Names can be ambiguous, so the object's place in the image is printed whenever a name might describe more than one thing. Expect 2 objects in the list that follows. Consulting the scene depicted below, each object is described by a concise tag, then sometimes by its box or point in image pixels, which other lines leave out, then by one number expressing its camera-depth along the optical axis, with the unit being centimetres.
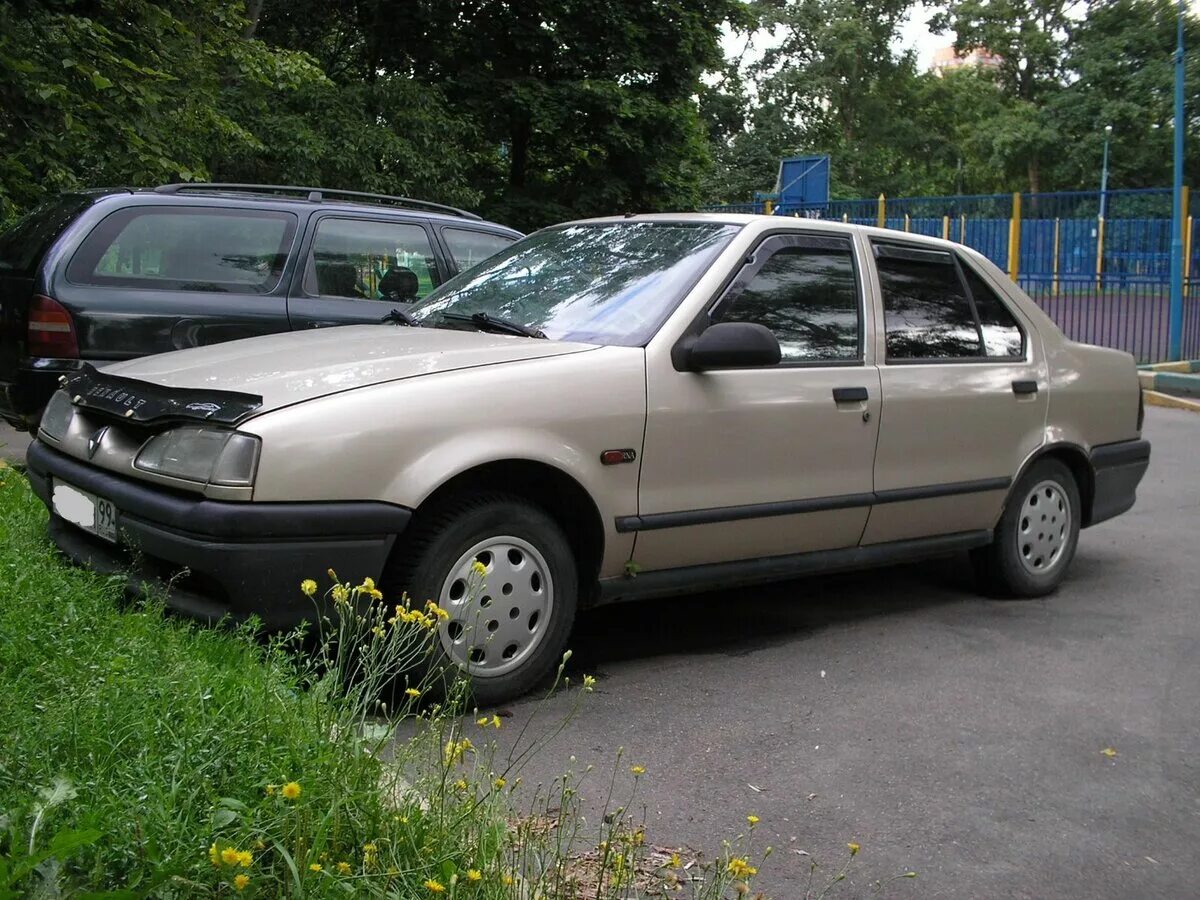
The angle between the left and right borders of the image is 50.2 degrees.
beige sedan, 376
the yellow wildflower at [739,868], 237
